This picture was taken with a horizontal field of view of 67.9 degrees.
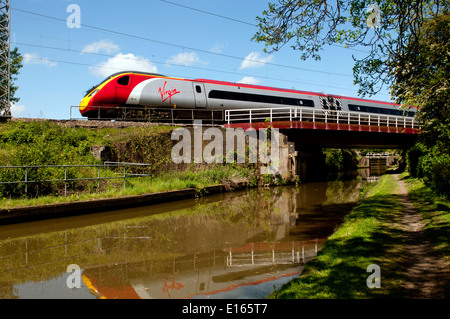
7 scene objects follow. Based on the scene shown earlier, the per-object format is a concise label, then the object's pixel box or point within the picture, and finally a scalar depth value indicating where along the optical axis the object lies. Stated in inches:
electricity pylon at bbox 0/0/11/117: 914.1
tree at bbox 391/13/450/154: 288.1
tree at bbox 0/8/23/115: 914.7
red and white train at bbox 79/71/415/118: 738.2
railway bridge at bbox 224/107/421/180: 821.2
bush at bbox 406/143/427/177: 750.0
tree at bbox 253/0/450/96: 269.0
